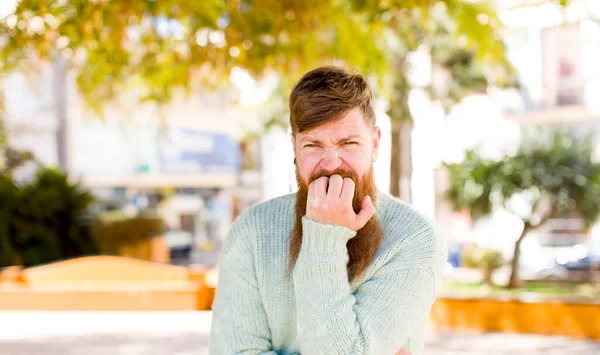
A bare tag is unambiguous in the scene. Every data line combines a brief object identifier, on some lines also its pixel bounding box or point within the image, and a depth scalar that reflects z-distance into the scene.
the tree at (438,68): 15.97
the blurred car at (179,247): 26.12
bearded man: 1.85
